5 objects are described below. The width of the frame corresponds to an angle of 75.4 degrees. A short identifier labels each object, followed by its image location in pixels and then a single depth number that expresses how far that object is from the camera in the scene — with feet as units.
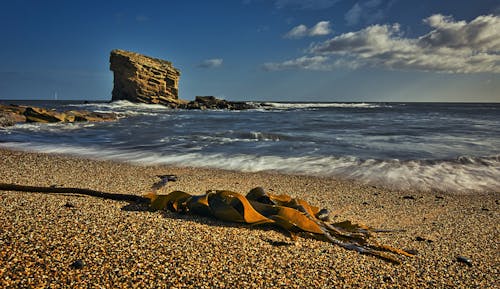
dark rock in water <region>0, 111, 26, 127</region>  46.44
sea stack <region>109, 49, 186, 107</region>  142.61
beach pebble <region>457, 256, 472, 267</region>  8.28
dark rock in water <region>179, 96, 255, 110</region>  150.71
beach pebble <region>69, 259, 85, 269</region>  6.01
